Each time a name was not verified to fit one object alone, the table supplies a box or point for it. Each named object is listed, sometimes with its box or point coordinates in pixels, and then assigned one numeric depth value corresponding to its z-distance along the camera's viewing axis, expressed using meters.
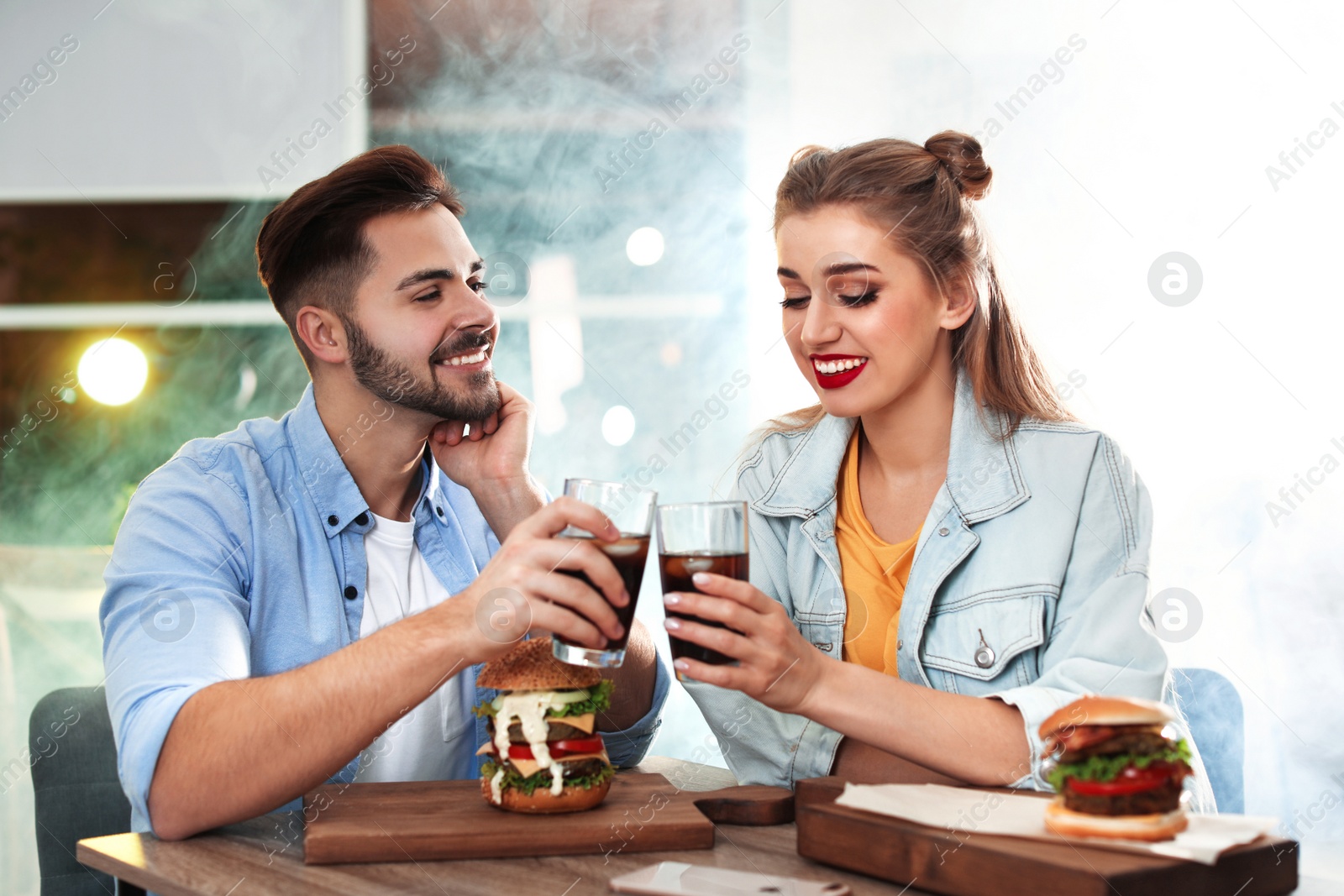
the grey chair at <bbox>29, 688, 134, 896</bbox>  1.81
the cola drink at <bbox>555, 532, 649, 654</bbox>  1.23
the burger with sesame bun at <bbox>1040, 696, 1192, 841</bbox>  1.00
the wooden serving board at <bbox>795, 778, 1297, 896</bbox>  0.93
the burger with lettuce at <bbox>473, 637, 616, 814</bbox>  1.27
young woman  1.39
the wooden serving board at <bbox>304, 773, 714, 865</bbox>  1.15
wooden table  1.06
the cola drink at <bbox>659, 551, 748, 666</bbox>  1.23
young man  1.25
